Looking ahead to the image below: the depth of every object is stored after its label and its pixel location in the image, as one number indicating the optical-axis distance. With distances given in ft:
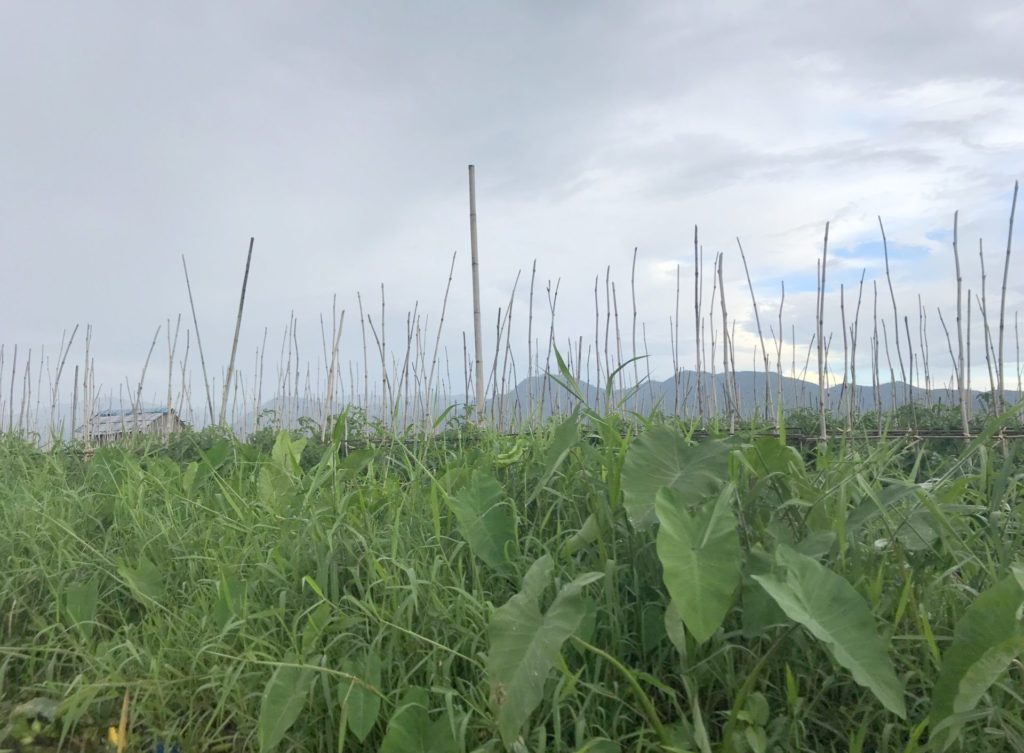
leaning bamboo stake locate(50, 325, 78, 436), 21.09
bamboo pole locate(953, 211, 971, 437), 12.58
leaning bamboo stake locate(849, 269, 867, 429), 14.11
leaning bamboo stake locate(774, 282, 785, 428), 17.14
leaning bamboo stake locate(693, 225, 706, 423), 14.21
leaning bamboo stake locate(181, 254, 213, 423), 14.60
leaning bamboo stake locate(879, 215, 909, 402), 15.62
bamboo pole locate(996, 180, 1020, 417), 13.88
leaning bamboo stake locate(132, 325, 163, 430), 16.92
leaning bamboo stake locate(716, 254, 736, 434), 14.98
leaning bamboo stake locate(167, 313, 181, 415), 19.19
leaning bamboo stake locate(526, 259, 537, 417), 16.59
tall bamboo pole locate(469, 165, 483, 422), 13.97
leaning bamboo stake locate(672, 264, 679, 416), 16.35
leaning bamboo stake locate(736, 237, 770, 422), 15.23
